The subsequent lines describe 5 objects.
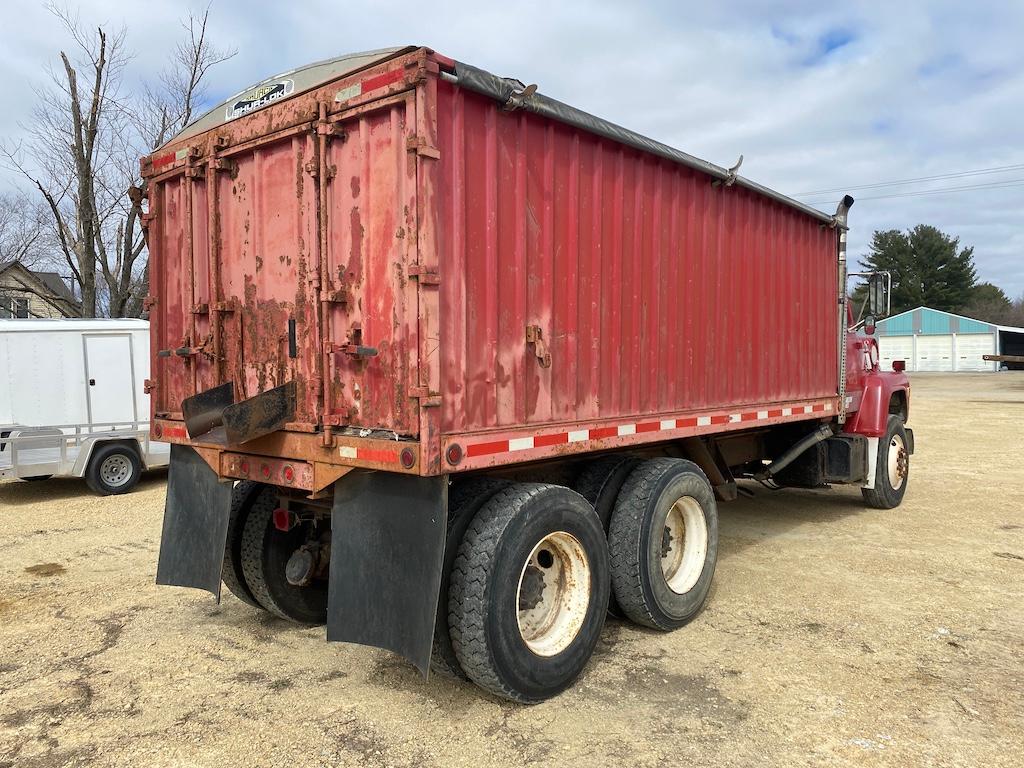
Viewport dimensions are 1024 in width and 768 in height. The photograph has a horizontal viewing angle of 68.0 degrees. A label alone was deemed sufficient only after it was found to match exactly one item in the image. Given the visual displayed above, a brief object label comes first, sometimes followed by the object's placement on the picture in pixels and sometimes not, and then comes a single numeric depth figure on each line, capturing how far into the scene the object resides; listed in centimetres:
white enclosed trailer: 1033
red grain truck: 368
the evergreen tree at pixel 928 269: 6203
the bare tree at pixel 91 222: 1641
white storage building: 5297
